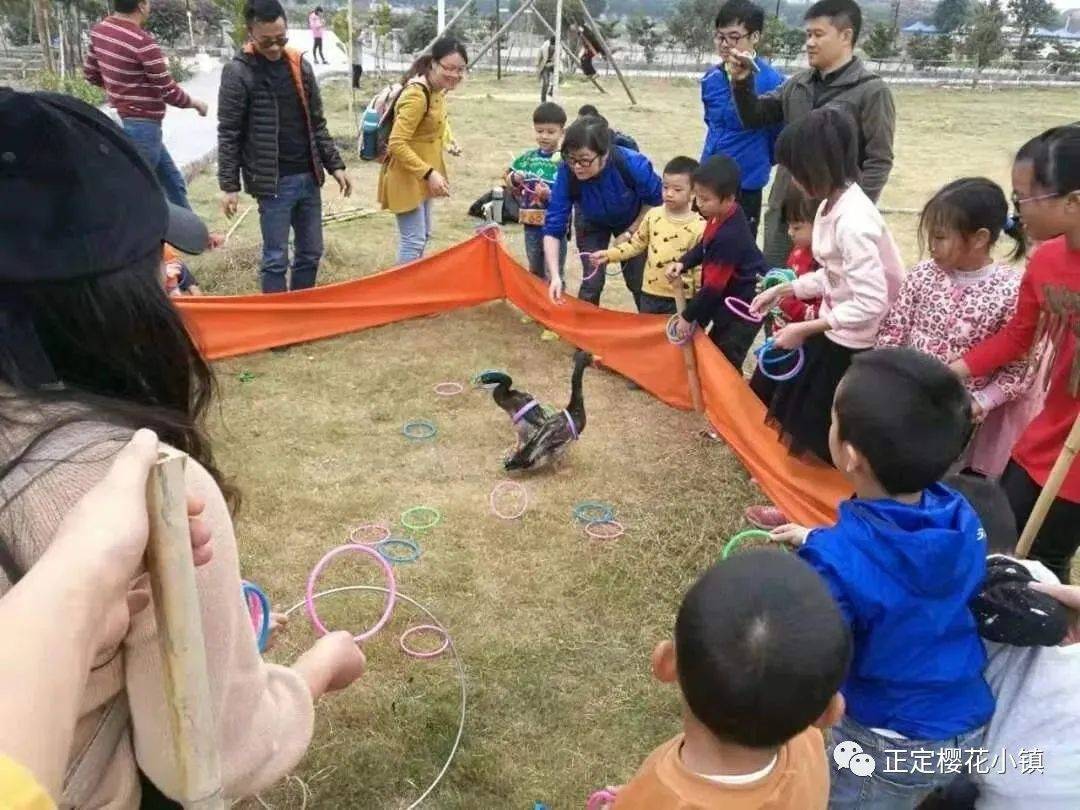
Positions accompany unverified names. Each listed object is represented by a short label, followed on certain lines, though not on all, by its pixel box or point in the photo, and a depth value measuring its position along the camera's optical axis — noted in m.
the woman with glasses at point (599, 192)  4.89
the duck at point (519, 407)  4.21
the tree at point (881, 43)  31.94
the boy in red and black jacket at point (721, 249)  4.14
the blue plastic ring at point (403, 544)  3.56
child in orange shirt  1.37
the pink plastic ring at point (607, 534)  3.73
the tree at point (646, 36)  35.25
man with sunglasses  5.08
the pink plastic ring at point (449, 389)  5.06
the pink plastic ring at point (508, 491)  3.90
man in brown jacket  4.46
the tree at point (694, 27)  36.03
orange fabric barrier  3.90
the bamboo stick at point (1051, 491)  2.44
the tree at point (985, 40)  29.12
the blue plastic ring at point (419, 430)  4.60
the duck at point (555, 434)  4.12
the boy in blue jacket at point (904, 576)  1.74
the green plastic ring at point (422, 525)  3.79
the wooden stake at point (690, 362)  4.48
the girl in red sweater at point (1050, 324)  2.46
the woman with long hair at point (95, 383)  0.96
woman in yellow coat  5.59
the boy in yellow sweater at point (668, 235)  4.59
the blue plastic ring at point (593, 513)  3.87
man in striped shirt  6.03
